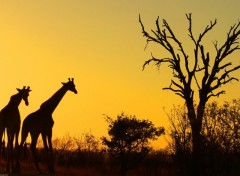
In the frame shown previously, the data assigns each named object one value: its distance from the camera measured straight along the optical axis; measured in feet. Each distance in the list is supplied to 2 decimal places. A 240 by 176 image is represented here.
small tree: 148.97
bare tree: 118.42
